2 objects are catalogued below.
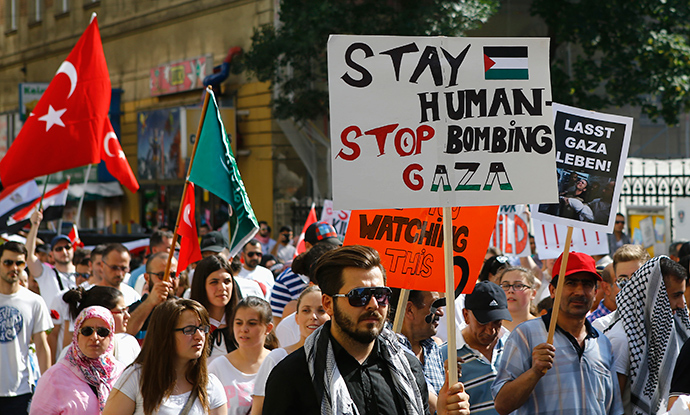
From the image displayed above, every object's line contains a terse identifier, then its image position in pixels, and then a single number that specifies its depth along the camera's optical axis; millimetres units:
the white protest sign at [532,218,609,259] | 9258
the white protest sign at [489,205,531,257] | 11578
